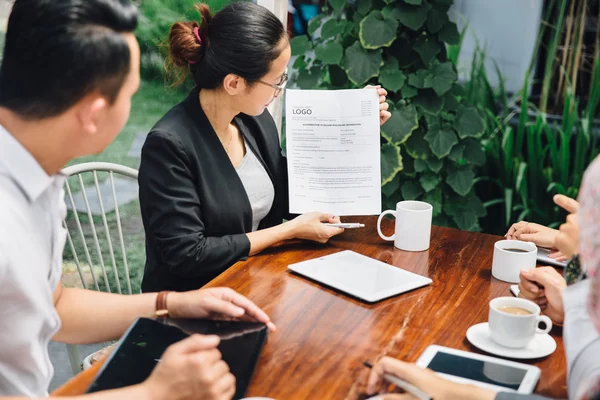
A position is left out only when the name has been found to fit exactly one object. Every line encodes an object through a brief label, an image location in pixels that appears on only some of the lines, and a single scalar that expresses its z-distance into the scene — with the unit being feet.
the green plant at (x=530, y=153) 10.26
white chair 5.72
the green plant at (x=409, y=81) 9.05
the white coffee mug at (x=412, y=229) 5.65
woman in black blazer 5.57
